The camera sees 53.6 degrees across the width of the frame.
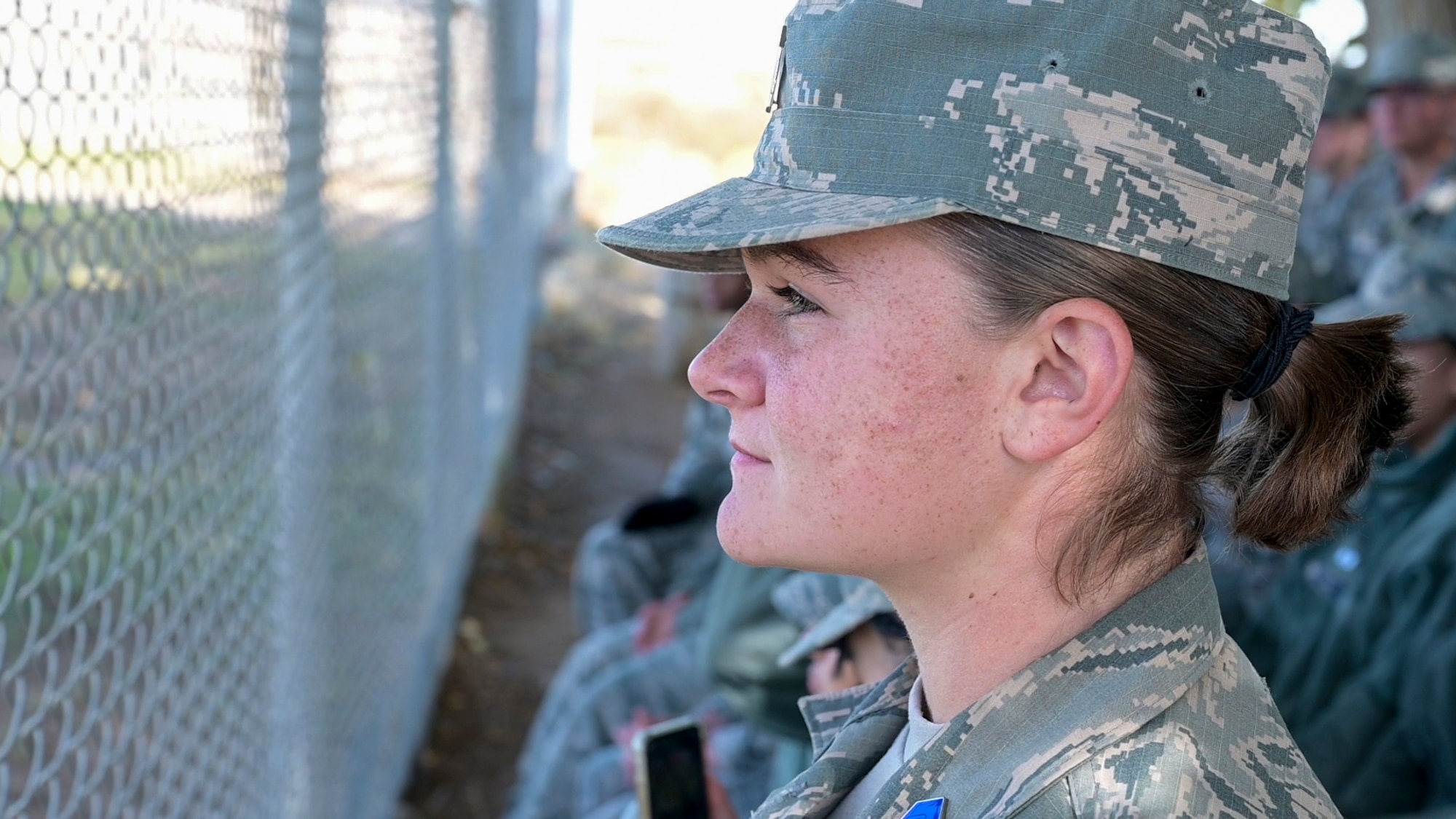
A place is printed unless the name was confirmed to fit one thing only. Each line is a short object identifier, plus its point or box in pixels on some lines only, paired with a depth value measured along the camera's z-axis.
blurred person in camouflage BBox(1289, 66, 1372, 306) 7.80
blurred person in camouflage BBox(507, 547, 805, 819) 2.60
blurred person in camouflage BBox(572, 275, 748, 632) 4.15
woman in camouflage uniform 1.19
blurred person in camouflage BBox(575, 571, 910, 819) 2.08
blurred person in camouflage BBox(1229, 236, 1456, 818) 2.90
